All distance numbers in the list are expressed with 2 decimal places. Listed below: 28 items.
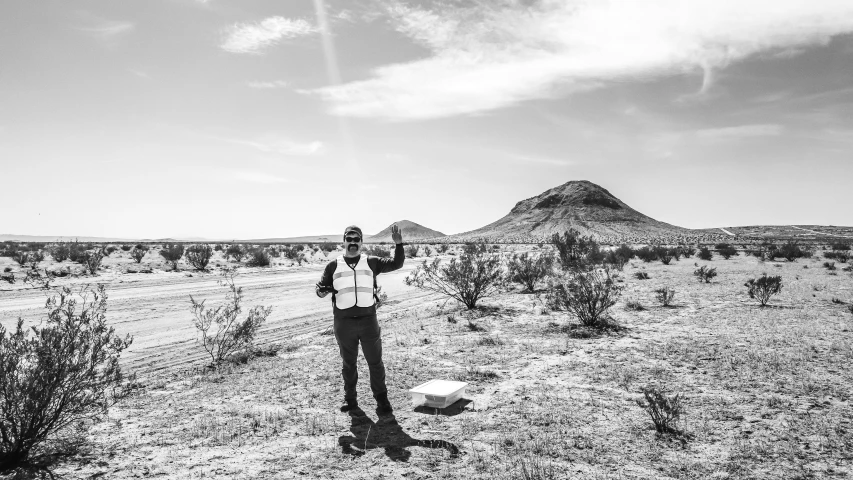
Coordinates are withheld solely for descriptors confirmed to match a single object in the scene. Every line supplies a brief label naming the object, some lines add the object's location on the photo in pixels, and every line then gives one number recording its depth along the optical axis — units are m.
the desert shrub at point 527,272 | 18.23
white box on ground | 5.89
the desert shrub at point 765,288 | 13.44
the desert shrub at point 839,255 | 33.19
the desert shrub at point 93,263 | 23.34
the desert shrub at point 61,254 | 28.97
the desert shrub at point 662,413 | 5.12
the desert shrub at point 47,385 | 4.57
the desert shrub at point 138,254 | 31.38
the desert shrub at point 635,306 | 13.43
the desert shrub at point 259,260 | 31.28
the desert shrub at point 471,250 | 17.69
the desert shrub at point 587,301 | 11.21
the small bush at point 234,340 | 8.79
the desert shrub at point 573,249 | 29.06
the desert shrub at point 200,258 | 27.59
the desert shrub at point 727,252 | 38.18
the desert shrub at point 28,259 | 25.38
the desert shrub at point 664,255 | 33.05
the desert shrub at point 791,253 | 34.43
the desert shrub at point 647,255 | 35.29
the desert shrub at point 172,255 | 30.55
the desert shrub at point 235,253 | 34.99
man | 5.66
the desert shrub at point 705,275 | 19.42
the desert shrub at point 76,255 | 28.15
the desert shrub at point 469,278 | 14.45
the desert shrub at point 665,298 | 13.93
